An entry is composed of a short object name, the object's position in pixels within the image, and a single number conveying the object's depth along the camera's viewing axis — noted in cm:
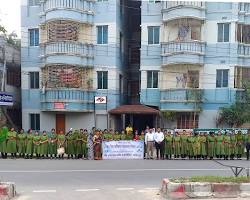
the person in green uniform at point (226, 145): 1830
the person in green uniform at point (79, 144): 1823
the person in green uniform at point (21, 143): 1811
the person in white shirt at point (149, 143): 1845
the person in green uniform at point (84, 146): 1822
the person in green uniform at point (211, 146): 1831
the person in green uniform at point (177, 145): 1836
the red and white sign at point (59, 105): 2591
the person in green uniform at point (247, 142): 1803
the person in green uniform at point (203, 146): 1831
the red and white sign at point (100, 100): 2566
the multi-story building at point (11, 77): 2767
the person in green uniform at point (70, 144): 1823
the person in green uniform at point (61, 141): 1814
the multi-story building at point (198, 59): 2533
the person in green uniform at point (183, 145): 1839
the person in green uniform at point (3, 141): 1789
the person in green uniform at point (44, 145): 1811
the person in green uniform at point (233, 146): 1836
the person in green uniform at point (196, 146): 1828
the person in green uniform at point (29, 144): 1809
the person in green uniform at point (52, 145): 1816
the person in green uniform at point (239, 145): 1838
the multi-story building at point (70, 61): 2602
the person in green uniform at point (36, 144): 1809
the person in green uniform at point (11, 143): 1802
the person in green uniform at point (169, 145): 1842
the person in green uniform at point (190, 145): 1833
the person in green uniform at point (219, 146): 1826
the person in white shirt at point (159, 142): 1834
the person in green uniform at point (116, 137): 1867
